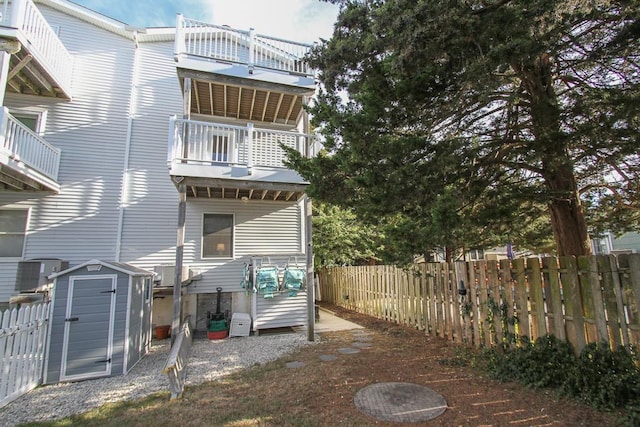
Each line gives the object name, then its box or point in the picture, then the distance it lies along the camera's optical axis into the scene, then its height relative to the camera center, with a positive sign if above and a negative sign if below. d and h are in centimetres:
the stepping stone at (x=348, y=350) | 656 -178
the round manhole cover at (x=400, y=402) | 373 -174
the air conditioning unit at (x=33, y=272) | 784 -7
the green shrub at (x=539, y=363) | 429 -145
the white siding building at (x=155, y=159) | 787 +281
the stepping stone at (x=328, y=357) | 607 -178
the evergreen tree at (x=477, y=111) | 361 +221
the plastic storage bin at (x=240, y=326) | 842 -157
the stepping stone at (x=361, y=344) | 701 -177
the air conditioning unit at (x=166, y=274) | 841 -19
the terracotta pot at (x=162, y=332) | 863 -173
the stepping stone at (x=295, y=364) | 579 -180
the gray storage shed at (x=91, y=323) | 550 -96
